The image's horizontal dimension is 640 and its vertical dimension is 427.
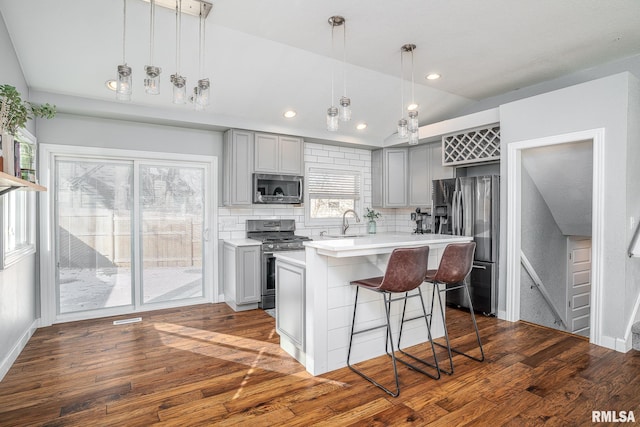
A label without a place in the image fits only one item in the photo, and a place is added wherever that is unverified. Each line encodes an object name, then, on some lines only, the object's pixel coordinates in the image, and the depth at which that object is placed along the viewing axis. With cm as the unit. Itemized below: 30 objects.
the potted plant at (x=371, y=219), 580
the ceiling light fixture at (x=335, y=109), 260
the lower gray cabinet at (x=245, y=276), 427
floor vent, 384
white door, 446
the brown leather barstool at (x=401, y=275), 239
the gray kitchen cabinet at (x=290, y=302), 279
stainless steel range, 441
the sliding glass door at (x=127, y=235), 396
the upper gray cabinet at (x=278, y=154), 464
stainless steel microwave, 464
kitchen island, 262
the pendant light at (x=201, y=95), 223
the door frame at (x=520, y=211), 315
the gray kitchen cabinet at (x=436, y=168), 501
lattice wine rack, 420
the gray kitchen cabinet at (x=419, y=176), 527
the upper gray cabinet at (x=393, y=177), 564
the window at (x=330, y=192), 543
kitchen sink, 511
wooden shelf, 166
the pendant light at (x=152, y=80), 208
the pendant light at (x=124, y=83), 202
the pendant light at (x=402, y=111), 287
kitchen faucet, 560
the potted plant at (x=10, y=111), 197
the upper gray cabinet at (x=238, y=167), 448
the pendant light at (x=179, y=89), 220
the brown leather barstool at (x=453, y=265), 273
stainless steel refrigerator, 407
